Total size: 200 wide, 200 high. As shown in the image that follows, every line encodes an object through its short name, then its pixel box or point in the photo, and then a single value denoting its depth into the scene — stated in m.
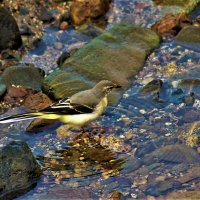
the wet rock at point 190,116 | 10.45
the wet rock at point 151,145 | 9.60
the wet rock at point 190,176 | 8.70
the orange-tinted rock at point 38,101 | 11.30
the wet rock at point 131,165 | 9.16
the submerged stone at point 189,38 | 13.07
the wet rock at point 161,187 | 8.52
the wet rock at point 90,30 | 14.44
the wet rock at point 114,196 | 8.43
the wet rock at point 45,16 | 15.20
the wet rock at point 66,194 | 8.59
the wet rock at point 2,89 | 11.65
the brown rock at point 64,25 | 14.91
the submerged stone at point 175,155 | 9.18
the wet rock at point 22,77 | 11.98
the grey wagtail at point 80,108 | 9.98
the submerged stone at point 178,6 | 14.55
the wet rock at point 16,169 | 8.52
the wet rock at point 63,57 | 13.12
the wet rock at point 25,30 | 14.68
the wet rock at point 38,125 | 10.59
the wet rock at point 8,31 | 13.73
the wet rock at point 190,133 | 9.62
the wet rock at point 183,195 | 8.23
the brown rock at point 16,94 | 11.70
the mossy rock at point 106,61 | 11.60
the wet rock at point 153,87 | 11.48
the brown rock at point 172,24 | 13.94
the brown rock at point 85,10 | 14.83
